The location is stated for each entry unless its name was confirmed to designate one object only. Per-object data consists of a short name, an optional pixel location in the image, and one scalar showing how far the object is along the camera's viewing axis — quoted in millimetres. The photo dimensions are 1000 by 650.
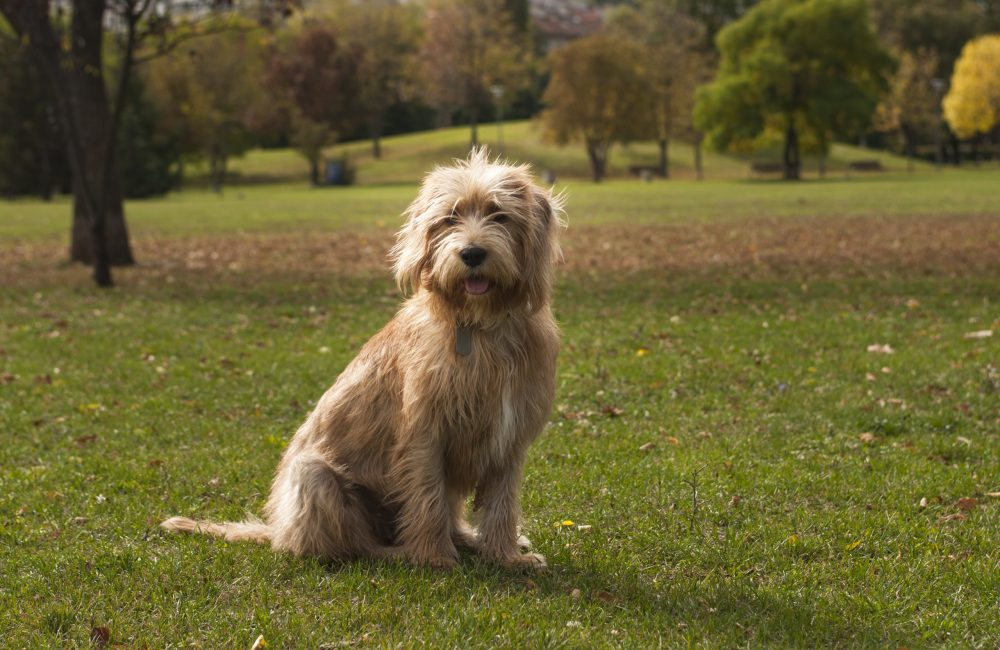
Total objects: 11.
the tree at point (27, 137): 50844
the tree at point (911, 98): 77375
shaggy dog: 4672
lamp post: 67938
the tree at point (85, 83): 14789
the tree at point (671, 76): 70500
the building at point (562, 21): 144375
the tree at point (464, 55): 76812
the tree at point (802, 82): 62719
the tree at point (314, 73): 73625
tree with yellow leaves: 70544
